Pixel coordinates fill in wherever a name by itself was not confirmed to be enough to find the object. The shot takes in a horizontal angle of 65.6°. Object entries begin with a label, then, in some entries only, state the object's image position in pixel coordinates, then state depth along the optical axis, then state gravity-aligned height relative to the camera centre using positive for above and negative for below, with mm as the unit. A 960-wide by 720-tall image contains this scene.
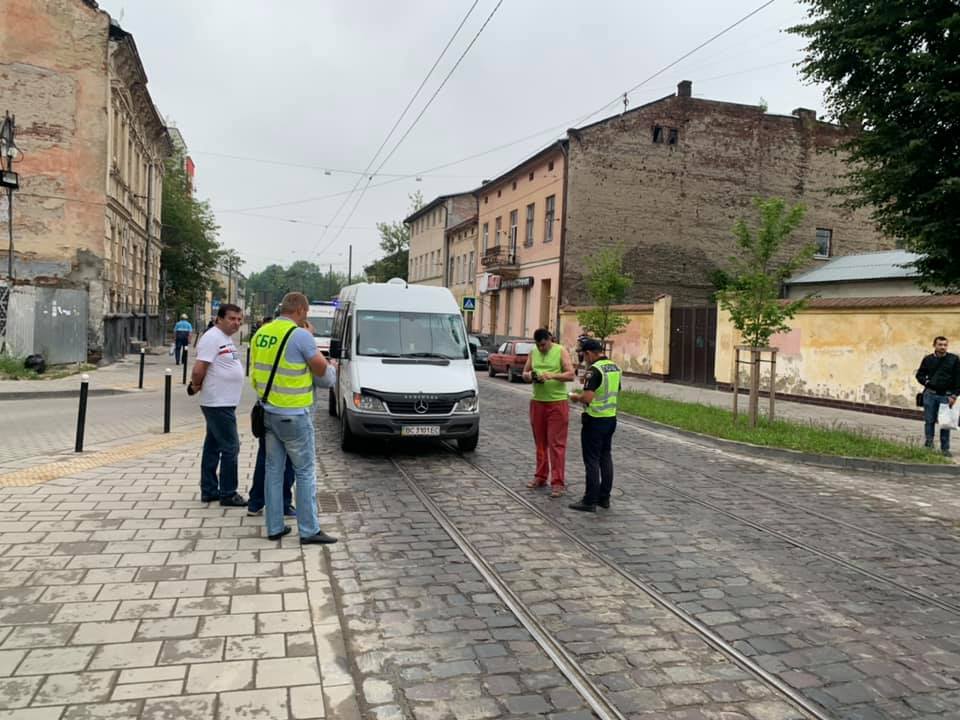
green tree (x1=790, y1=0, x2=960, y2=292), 12477 +4509
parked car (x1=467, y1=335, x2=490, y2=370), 31562 -616
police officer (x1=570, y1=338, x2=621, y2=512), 7121 -758
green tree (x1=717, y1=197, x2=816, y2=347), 12812 +1313
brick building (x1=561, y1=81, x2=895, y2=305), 33781 +7852
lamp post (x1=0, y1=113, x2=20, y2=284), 16453 +4198
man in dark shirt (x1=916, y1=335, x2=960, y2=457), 11203 -343
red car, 26000 -482
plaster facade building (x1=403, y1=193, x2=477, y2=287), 54688 +8887
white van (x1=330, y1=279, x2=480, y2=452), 9180 -327
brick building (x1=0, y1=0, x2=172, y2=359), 22156 +5854
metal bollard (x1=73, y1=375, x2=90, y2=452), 8734 -970
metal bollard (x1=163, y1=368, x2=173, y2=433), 10766 -1031
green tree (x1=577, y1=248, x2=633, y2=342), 21812 +1630
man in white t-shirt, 6586 -603
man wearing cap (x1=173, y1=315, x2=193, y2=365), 24406 +73
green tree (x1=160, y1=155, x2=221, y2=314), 45469 +5748
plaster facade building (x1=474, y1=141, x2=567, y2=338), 34594 +5178
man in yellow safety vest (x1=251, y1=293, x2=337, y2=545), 5547 -518
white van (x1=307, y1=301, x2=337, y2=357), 24922 +749
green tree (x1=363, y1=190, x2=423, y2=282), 72850 +8922
